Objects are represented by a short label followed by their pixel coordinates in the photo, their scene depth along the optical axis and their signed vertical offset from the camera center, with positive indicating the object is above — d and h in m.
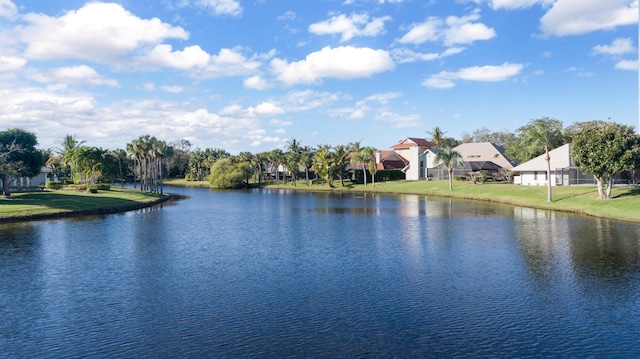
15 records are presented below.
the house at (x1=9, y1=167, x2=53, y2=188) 105.62 +1.68
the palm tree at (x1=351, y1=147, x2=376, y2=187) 115.56 +5.13
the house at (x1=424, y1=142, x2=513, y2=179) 108.17 +3.08
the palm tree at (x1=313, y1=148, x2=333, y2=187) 124.25 +3.66
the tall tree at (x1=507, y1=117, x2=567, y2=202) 98.75 +7.38
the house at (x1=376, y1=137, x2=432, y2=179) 124.06 +6.54
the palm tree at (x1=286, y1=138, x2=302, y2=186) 137.25 +5.71
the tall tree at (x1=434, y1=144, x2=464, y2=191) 96.38 +3.69
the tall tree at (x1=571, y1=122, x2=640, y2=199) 57.47 +2.44
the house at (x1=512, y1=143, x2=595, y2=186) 81.44 +0.24
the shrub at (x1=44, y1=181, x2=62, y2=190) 94.88 +0.45
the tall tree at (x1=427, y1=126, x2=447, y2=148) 145.00 +11.85
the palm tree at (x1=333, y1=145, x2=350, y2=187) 123.44 +5.36
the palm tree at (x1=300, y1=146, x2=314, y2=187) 133.75 +6.08
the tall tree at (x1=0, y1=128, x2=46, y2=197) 70.00 +5.50
